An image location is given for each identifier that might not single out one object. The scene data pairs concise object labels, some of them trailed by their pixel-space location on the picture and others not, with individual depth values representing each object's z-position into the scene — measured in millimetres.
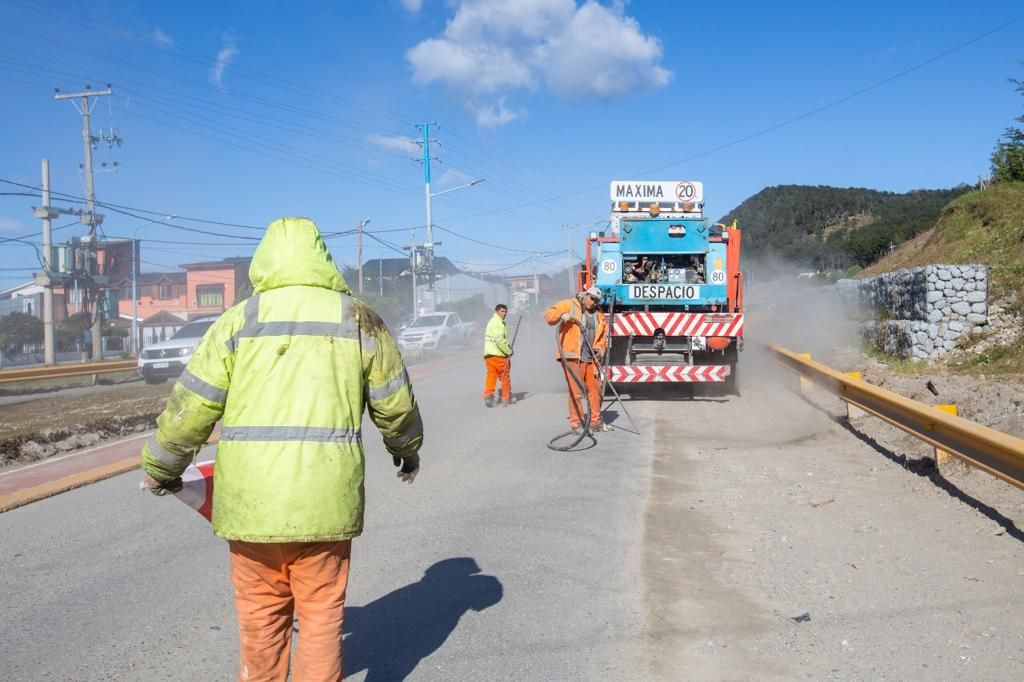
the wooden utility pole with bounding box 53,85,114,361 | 38222
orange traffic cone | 3455
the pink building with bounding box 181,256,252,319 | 69438
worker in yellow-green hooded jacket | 3010
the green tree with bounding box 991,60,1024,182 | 20516
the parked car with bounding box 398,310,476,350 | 32469
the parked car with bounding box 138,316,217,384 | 22391
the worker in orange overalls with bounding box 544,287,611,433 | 10672
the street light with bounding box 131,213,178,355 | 44250
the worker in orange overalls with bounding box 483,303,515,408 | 13688
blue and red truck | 13836
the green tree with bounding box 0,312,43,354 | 48281
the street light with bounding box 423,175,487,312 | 45469
